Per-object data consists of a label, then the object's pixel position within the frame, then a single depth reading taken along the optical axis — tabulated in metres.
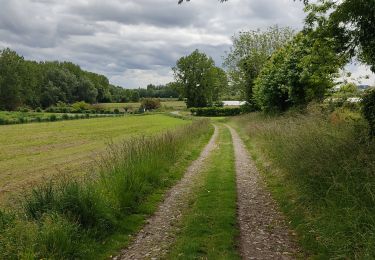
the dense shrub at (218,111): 93.51
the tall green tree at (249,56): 63.19
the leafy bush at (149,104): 137.09
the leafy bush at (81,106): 126.46
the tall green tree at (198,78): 121.75
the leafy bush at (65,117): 88.56
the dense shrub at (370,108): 11.01
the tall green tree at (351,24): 11.82
